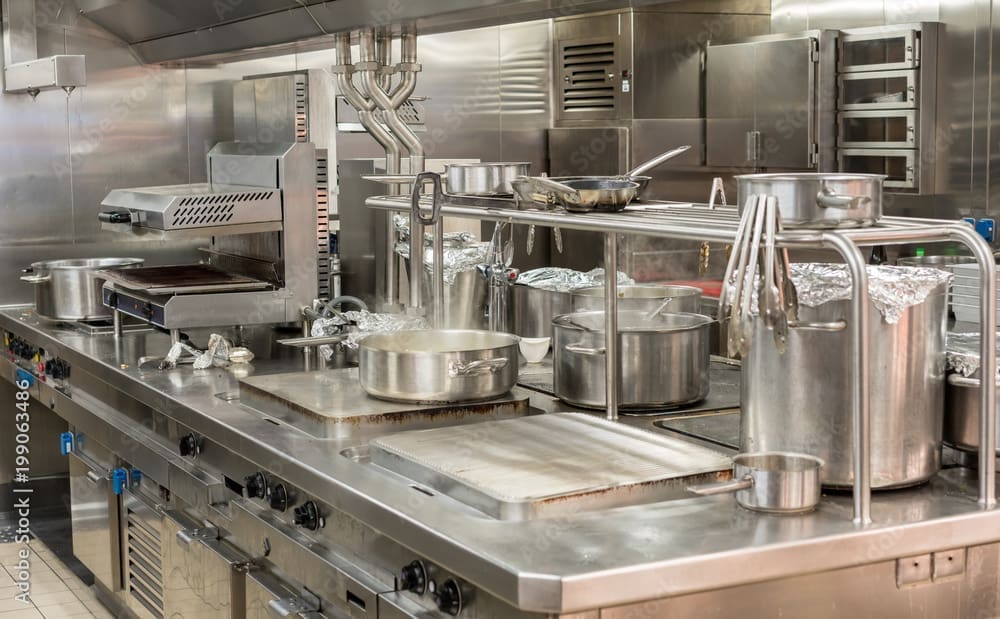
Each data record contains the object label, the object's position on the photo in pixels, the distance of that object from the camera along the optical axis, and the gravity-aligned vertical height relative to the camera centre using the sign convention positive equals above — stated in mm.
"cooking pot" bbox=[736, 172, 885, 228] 1762 +25
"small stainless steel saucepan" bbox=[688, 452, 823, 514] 1833 -407
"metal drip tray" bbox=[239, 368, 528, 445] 2531 -408
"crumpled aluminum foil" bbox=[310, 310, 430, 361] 3165 -288
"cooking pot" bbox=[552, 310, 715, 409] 2533 -309
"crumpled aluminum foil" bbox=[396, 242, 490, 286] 3449 -116
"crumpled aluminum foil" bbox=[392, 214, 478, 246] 3701 -51
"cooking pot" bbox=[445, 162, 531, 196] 2674 +92
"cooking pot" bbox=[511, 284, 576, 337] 3117 -233
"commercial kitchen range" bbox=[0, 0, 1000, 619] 1789 -238
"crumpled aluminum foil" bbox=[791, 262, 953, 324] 1840 -111
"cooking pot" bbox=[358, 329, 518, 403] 2553 -326
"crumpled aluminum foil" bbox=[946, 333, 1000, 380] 1938 -235
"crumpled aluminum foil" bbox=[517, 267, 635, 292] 3238 -169
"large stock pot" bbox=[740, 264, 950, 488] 1854 -253
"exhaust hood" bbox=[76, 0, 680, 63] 2770 +624
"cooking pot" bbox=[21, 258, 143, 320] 4250 -239
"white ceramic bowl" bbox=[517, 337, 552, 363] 3168 -337
